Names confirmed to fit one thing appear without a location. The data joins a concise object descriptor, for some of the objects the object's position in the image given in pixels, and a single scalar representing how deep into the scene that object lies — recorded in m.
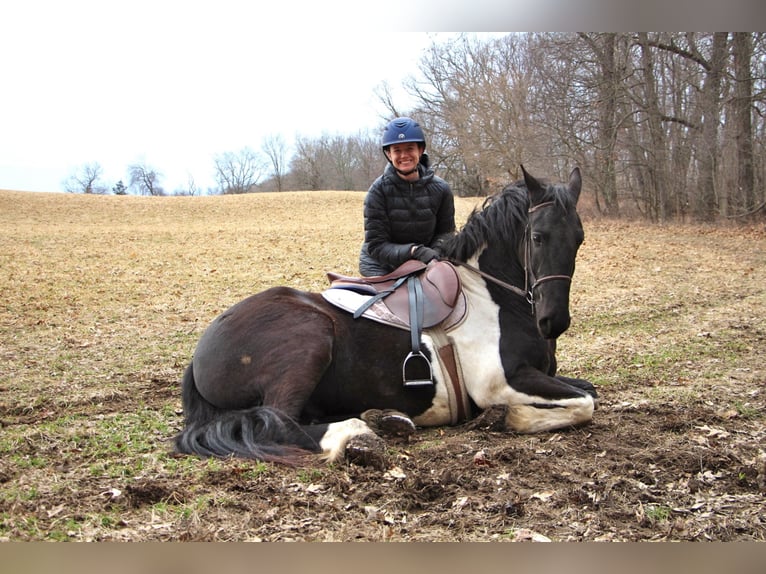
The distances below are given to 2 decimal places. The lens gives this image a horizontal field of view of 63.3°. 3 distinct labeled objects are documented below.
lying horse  4.18
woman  5.04
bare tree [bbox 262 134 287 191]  48.50
